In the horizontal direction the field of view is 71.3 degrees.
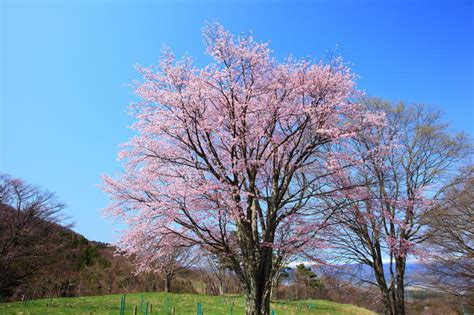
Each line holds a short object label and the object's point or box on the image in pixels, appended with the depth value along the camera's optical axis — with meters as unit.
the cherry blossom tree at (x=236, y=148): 8.89
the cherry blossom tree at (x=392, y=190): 11.78
